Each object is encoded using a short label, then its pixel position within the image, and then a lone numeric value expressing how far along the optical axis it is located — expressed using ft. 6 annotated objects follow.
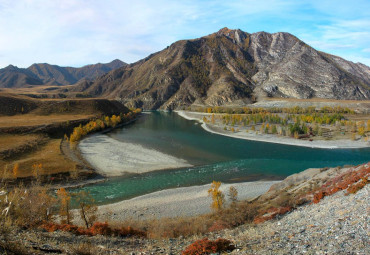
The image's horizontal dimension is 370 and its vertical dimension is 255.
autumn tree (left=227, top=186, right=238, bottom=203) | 114.69
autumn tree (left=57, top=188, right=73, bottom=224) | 93.69
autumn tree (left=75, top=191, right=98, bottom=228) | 86.89
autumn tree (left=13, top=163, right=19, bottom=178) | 149.83
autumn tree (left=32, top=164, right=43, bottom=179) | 149.65
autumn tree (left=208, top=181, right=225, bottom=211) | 109.60
